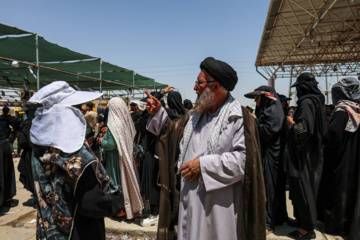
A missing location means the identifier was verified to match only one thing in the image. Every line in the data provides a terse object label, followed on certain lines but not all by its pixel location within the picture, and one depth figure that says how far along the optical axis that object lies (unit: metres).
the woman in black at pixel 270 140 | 2.92
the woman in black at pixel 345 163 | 2.81
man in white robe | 1.64
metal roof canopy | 6.89
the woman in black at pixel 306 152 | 2.71
